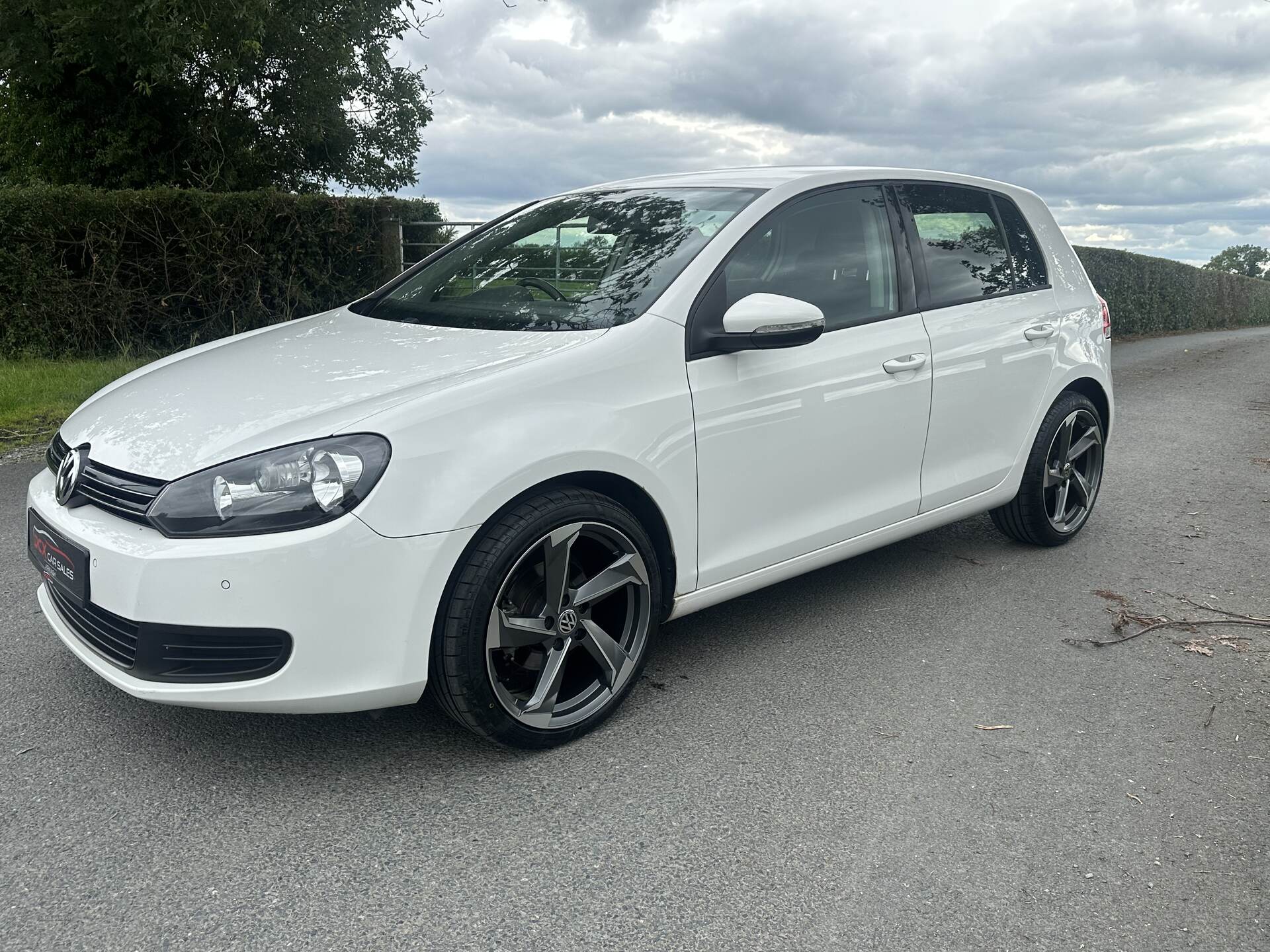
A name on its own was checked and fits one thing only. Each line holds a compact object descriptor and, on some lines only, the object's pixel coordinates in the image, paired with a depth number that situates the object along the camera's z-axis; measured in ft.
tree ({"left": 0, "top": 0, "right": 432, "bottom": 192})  41.47
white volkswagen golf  9.09
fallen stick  14.23
